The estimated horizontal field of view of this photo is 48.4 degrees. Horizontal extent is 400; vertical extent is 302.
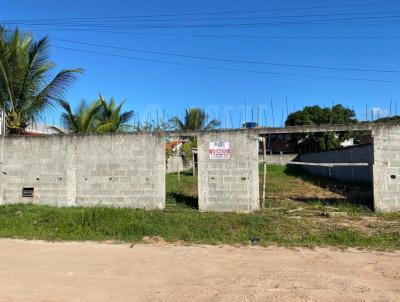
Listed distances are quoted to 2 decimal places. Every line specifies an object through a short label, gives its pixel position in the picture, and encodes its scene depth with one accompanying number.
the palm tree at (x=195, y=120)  35.38
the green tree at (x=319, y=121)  44.88
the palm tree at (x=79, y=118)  18.21
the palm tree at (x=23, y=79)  13.56
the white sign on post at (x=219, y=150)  11.13
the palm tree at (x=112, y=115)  21.56
